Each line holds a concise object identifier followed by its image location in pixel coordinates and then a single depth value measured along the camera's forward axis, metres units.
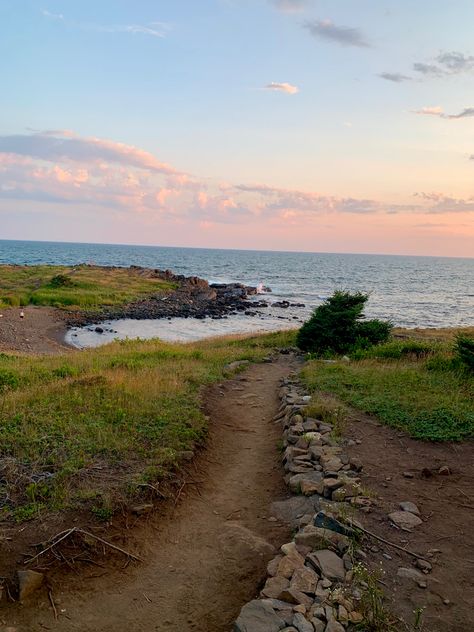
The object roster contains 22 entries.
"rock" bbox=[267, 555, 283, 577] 5.76
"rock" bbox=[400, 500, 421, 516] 7.34
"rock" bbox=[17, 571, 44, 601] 5.53
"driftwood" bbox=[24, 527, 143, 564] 6.28
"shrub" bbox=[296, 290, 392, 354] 20.53
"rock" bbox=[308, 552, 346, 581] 5.63
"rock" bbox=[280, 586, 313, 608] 5.19
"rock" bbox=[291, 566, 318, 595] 5.40
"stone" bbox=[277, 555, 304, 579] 5.70
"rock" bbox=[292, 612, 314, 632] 4.73
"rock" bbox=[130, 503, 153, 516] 7.24
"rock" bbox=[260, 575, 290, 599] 5.33
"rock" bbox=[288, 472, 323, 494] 8.08
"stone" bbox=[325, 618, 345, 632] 4.71
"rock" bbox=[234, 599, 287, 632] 4.80
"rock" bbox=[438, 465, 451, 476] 8.60
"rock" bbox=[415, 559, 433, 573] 5.97
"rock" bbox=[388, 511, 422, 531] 6.95
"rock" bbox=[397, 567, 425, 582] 5.77
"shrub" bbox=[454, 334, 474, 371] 14.63
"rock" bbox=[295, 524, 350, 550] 6.23
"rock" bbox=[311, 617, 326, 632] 4.75
